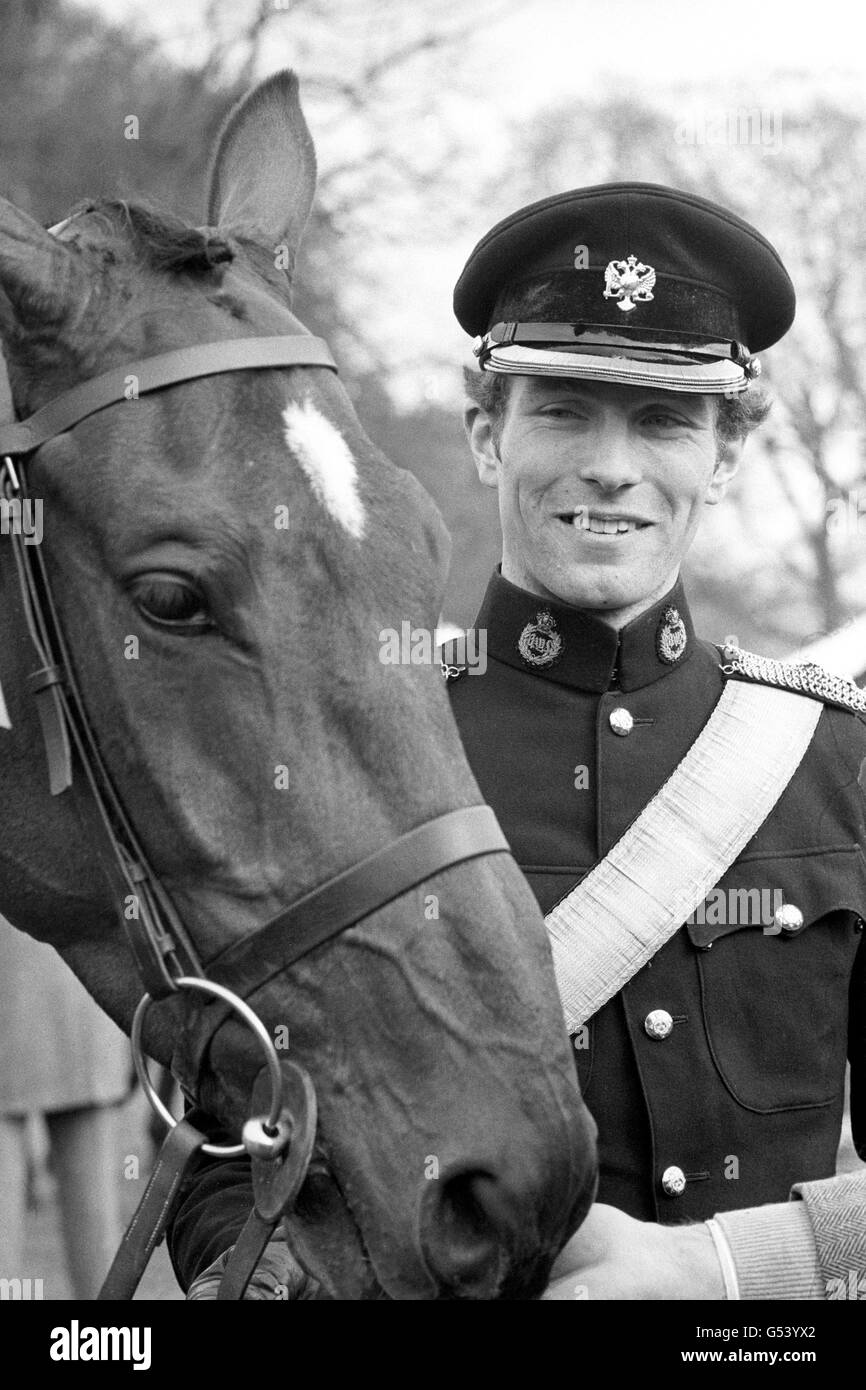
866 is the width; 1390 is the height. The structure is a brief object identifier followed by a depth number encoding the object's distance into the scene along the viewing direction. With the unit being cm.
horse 226
